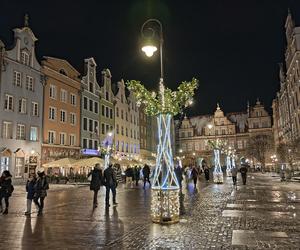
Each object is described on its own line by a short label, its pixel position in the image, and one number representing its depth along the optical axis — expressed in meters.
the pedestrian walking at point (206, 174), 37.16
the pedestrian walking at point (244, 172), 29.74
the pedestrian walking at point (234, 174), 27.73
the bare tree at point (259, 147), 74.75
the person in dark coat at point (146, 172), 27.89
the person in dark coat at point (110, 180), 14.38
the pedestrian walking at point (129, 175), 28.94
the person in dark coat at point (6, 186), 12.07
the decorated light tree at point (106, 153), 30.12
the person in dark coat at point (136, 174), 30.38
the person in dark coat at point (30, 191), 11.97
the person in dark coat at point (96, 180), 14.50
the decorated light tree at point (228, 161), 50.15
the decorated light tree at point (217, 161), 32.06
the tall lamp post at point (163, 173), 9.95
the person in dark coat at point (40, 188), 12.16
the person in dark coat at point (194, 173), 26.45
